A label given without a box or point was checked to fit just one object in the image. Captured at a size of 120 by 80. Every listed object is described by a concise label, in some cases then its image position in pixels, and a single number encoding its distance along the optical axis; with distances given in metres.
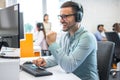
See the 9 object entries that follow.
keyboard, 1.38
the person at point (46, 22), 5.49
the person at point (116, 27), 4.39
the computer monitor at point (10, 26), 1.38
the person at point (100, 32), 5.91
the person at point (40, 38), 4.23
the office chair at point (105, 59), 1.63
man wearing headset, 1.43
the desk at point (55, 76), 1.33
